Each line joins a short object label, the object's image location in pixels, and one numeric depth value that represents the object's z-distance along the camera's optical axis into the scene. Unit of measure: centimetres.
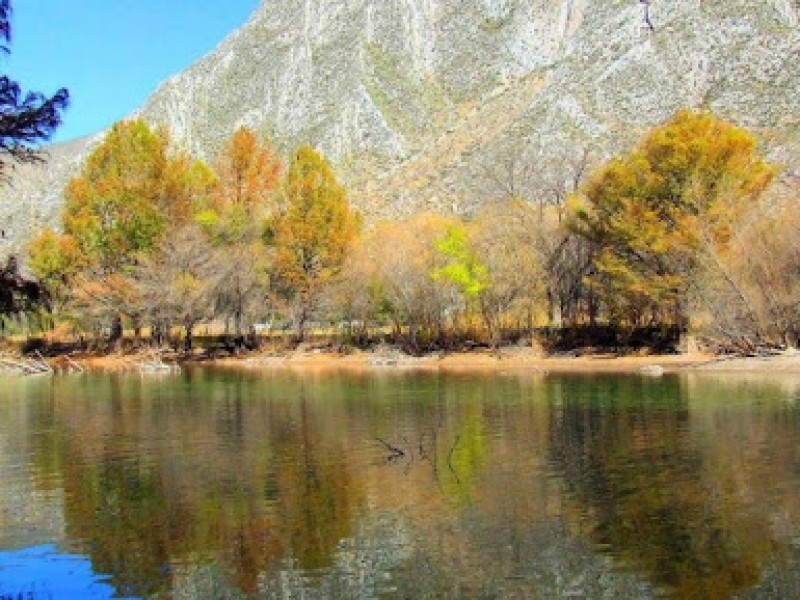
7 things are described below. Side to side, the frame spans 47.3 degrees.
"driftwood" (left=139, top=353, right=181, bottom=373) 6162
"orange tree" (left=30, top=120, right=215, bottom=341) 7012
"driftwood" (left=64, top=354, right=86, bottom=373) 6444
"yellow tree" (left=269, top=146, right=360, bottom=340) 7094
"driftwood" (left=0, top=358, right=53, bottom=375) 6391
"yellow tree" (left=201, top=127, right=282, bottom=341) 6969
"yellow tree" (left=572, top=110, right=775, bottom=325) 5481
